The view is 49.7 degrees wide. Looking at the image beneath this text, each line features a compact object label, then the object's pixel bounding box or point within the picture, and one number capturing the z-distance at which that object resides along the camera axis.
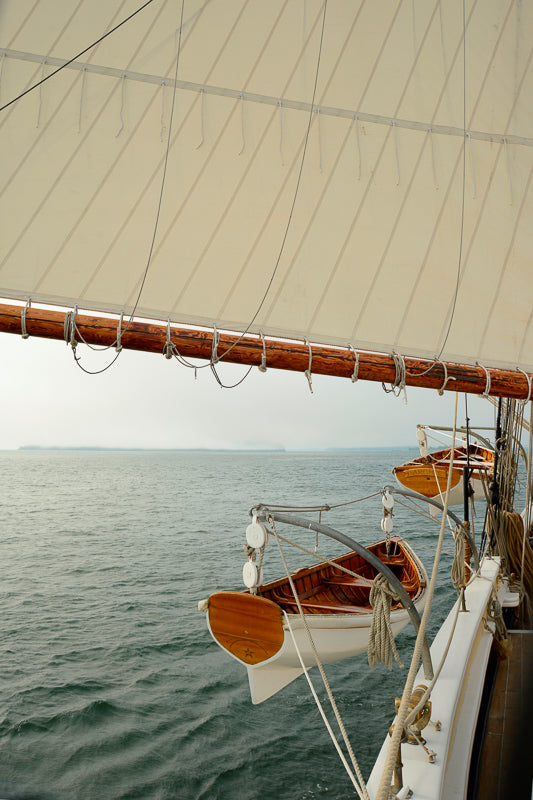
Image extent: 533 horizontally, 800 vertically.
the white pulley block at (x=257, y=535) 4.39
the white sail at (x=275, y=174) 3.68
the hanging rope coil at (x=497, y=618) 4.89
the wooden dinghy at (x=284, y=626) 4.76
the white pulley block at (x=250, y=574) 4.61
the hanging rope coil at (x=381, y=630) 4.67
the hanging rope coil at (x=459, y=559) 4.81
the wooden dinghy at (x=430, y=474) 13.57
